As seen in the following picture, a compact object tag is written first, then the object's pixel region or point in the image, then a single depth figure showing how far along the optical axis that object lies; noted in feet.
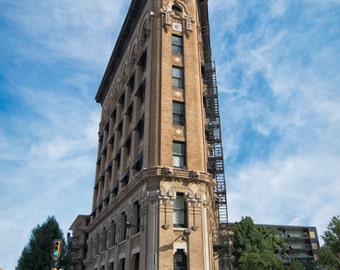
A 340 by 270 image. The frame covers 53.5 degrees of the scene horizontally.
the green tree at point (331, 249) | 121.80
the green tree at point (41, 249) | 140.15
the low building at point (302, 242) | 334.65
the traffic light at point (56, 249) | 53.72
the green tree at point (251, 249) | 122.93
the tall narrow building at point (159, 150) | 81.25
